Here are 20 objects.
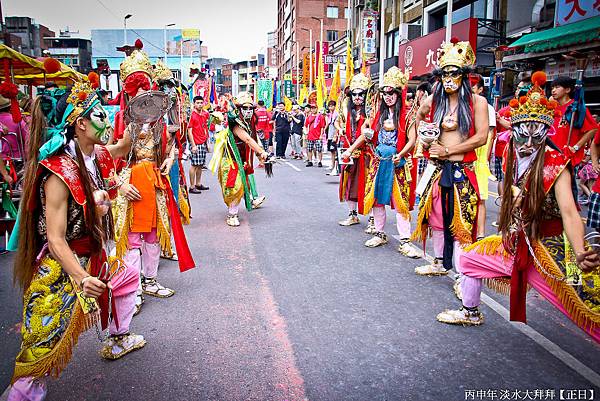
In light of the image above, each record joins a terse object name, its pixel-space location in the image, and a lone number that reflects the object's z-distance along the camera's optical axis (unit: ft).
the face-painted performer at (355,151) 22.00
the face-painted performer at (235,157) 24.04
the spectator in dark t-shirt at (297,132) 63.52
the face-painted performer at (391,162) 19.61
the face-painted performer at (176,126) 17.43
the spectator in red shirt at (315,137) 52.34
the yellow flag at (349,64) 52.85
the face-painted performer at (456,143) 14.28
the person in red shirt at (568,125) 21.75
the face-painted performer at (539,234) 9.17
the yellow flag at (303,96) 78.33
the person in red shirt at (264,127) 54.85
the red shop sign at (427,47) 52.85
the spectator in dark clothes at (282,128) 61.31
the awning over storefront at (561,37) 32.32
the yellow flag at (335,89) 52.49
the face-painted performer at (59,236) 8.09
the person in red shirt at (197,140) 34.73
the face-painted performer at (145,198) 13.62
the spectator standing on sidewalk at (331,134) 45.55
